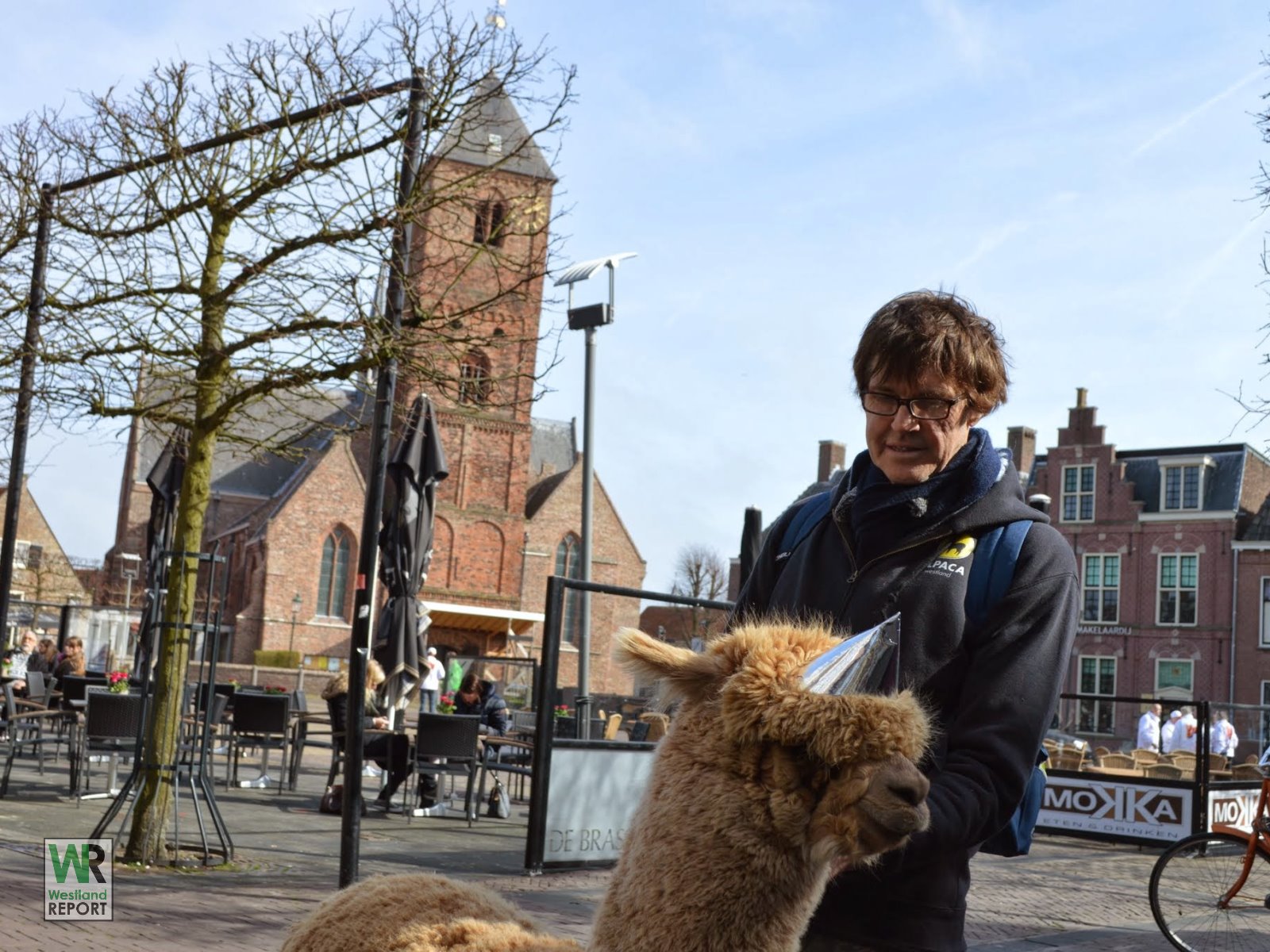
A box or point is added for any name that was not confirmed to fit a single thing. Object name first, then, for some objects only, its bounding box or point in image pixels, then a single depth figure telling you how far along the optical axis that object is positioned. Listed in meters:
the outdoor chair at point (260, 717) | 13.34
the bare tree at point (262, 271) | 7.98
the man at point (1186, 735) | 20.77
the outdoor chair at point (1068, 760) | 16.44
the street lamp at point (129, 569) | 48.59
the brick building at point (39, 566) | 49.50
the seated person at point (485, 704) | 14.09
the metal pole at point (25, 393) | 9.75
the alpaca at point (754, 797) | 1.50
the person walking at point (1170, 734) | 20.56
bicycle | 7.68
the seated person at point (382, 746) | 11.66
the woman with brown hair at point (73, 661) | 16.09
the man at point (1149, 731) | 20.28
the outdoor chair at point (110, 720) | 10.52
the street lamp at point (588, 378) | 13.12
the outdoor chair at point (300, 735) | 13.28
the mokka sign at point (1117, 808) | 13.21
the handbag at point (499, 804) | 12.46
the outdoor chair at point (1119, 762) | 17.08
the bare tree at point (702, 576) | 56.40
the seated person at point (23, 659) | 19.17
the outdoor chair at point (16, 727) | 11.05
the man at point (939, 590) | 1.90
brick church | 46.25
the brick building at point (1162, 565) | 41.06
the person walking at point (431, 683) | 16.97
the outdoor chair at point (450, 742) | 11.31
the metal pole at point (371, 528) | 7.07
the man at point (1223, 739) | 20.02
